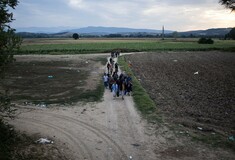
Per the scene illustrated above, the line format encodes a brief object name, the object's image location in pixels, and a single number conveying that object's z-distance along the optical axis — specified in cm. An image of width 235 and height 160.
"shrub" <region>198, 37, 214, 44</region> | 11058
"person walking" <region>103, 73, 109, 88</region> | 2690
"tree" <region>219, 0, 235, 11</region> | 3955
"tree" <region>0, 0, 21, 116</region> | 1175
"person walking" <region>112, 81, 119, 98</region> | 2239
